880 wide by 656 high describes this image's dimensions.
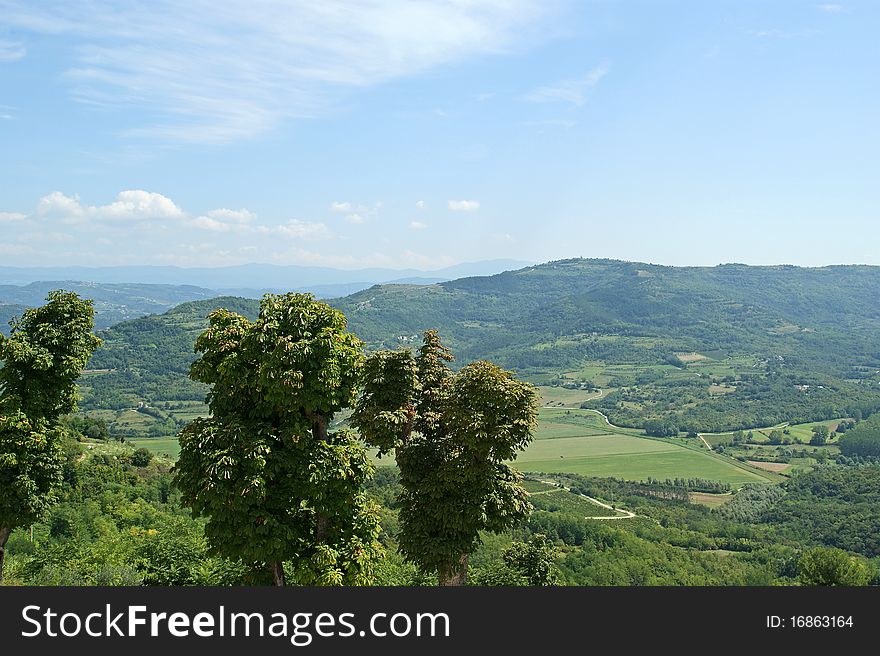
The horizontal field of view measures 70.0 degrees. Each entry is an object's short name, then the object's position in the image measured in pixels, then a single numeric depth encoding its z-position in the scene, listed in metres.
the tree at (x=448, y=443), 15.53
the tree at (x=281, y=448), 12.87
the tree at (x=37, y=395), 17.09
